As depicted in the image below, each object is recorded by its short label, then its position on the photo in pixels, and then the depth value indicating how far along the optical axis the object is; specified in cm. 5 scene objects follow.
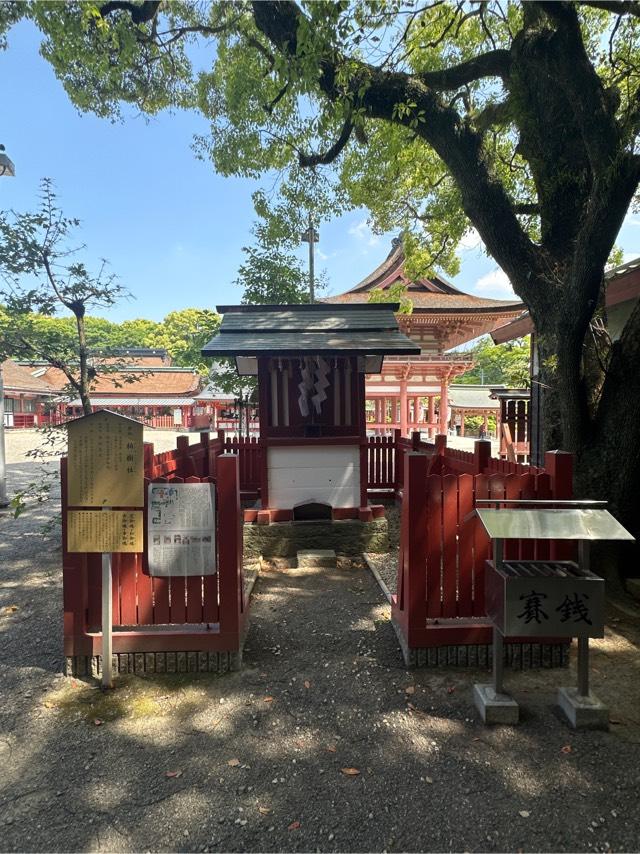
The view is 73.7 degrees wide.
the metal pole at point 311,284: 1111
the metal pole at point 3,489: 901
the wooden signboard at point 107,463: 295
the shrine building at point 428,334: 1633
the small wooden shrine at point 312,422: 658
